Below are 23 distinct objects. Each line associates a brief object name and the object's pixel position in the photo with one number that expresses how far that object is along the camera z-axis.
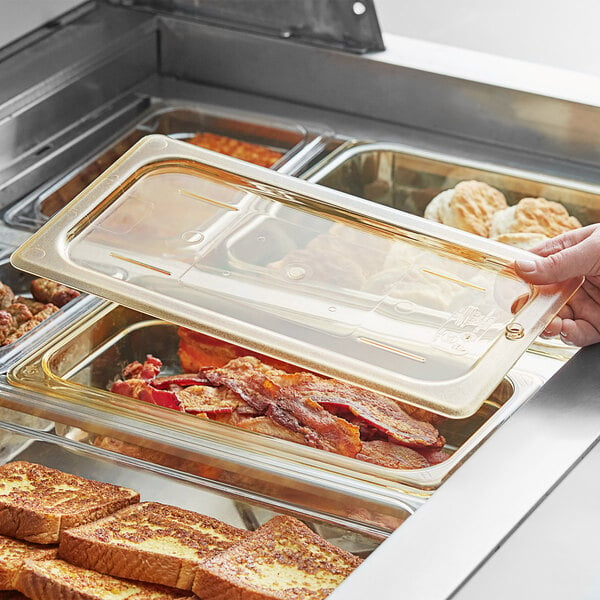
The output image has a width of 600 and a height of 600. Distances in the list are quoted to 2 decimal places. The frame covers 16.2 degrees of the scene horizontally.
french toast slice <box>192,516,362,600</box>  1.22
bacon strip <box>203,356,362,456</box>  1.33
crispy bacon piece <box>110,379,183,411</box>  1.37
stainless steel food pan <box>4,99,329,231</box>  1.61
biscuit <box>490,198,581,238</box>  1.57
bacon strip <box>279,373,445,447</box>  1.35
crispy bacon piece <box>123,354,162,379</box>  1.43
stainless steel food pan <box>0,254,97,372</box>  1.41
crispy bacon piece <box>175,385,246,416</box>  1.36
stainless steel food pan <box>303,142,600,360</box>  1.63
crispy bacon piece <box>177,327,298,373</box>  1.45
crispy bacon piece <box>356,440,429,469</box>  1.33
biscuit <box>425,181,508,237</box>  1.59
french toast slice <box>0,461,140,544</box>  1.28
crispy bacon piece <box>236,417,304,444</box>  1.34
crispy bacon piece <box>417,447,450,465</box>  1.34
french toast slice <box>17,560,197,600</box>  1.23
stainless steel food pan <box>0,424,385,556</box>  1.28
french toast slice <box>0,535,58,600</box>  1.25
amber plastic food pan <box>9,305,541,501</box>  1.29
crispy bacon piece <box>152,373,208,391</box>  1.40
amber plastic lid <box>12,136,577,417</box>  1.28
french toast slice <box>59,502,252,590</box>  1.25
